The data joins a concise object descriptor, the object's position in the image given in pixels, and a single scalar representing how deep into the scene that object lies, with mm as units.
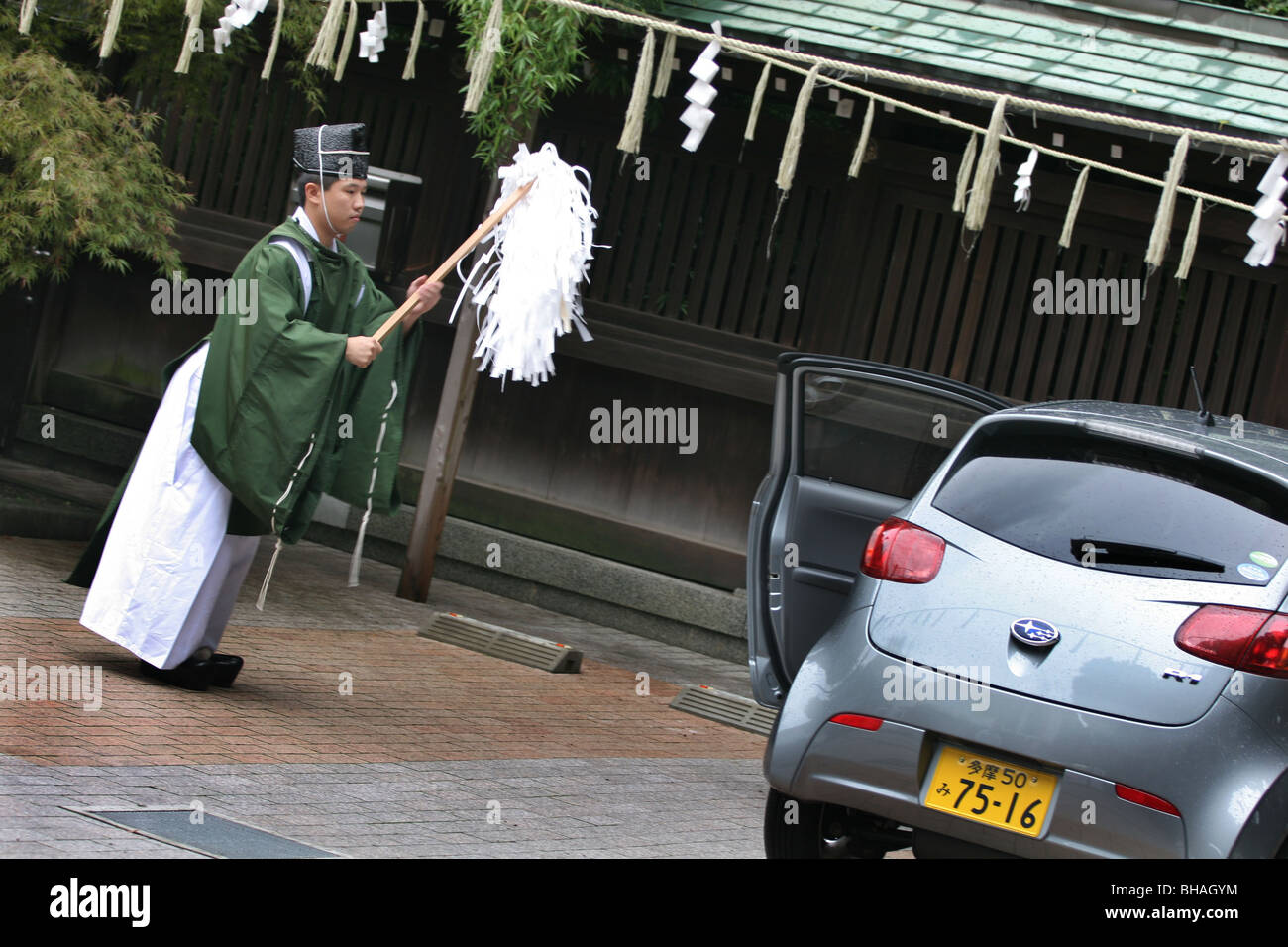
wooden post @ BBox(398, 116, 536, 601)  19391
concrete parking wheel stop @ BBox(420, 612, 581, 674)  17312
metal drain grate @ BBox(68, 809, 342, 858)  8852
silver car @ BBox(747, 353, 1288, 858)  8047
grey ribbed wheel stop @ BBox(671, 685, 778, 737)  16437
